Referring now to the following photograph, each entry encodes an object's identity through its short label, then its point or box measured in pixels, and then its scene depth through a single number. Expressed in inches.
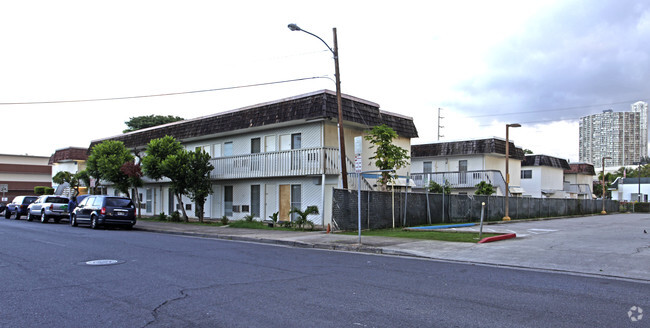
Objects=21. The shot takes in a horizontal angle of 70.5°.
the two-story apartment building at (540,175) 1779.0
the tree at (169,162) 986.7
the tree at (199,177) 1004.6
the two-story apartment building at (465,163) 1421.0
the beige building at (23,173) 2632.9
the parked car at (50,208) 1084.5
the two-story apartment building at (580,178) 2188.7
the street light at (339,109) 743.7
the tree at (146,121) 2386.8
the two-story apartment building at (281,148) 877.8
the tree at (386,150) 830.5
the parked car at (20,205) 1278.3
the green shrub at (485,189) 1302.9
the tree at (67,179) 1666.7
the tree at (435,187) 1216.8
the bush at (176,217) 1094.4
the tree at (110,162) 1214.3
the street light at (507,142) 1004.6
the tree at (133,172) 1181.7
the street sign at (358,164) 576.1
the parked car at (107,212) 856.3
